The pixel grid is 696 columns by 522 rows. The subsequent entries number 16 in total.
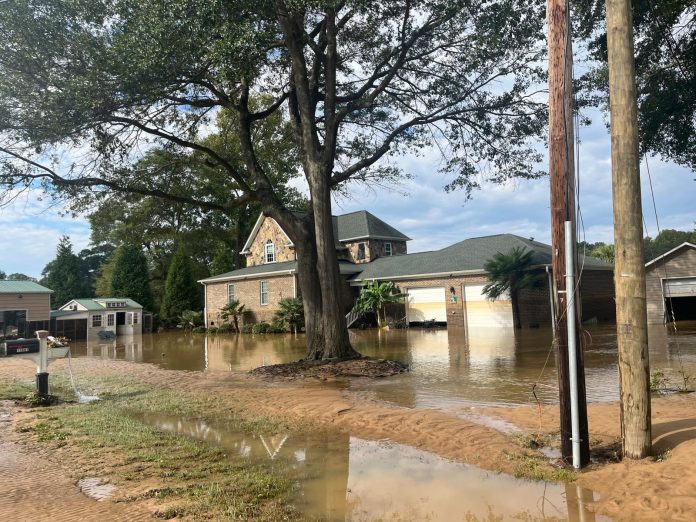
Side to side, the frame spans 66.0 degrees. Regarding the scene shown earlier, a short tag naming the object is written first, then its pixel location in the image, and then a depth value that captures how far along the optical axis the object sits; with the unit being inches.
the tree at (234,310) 1306.6
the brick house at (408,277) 1002.1
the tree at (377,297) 1096.8
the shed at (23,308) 1209.4
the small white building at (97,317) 1304.1
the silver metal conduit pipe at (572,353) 206.8
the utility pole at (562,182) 213.3
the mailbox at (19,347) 372.2
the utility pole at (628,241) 198.5
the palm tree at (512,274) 922.7
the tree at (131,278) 1631.4
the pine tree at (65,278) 1983.3
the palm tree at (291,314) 1131.9
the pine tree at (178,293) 1569.9
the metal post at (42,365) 389.7
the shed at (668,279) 856.3
